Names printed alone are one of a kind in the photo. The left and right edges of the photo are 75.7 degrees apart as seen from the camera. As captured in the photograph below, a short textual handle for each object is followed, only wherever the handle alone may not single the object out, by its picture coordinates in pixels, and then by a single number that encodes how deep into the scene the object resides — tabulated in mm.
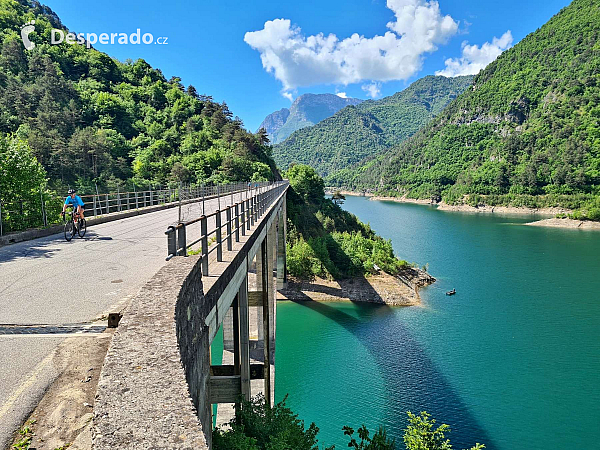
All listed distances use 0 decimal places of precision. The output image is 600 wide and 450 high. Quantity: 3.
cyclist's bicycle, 12528
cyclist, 12495
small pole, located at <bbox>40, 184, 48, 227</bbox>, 14359
